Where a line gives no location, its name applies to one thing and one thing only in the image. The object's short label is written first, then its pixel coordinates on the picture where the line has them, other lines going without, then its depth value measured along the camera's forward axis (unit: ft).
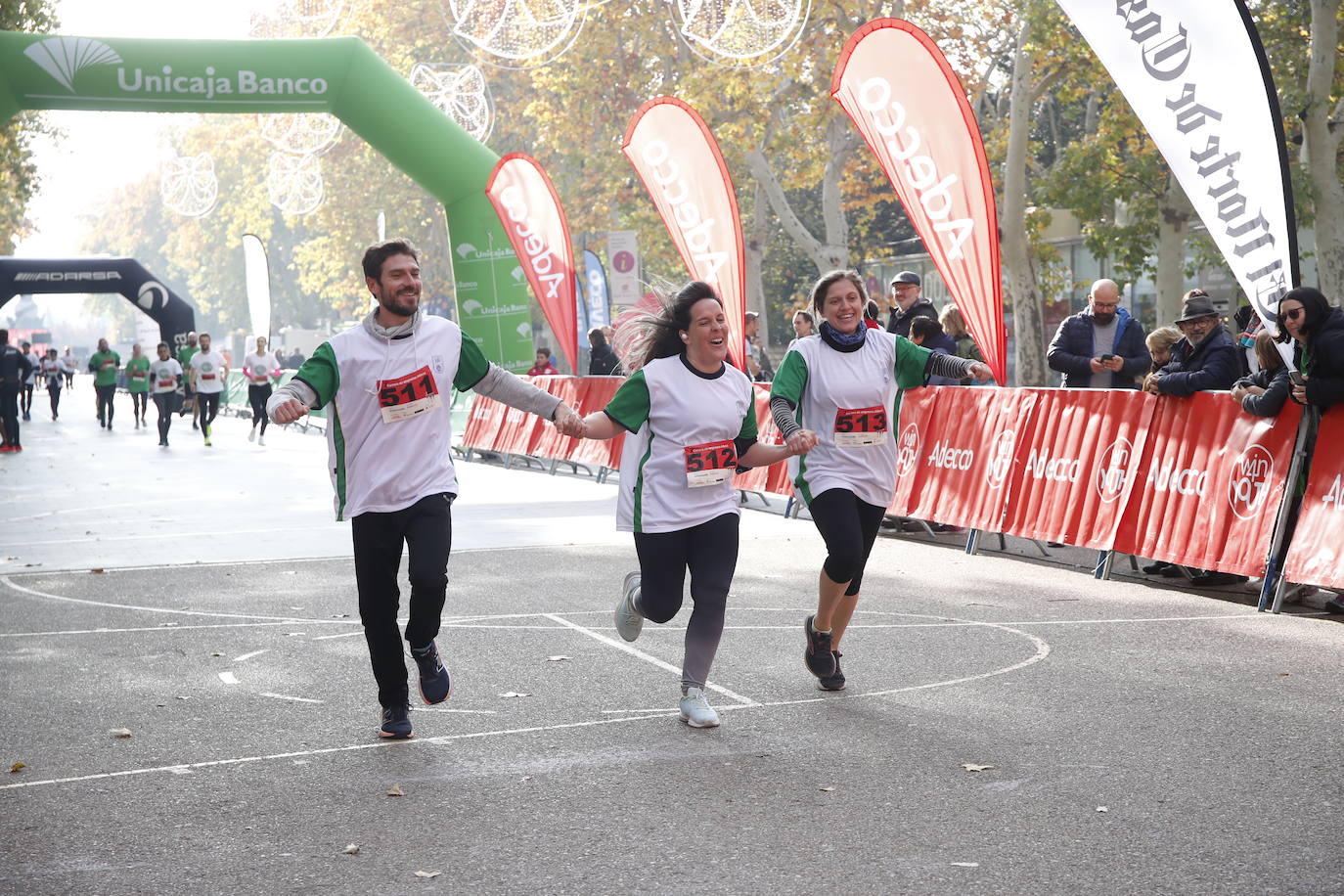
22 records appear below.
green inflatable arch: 71.56
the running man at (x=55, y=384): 146.72
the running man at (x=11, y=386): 86.53
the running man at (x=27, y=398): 136.77
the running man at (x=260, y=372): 91.76
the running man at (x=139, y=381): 113.09
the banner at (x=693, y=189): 56.85
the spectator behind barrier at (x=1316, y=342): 29.89
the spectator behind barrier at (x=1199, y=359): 33.73
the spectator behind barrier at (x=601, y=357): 70.74
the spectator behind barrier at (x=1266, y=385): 31.27
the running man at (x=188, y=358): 118.01
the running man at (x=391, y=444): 20.44
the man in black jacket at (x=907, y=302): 41.81
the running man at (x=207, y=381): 92.12
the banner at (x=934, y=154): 41.86
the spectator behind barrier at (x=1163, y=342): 36.06
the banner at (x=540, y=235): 73.97
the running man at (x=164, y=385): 92.99
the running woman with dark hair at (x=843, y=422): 23.20
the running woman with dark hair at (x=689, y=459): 21.20
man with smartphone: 39.32
